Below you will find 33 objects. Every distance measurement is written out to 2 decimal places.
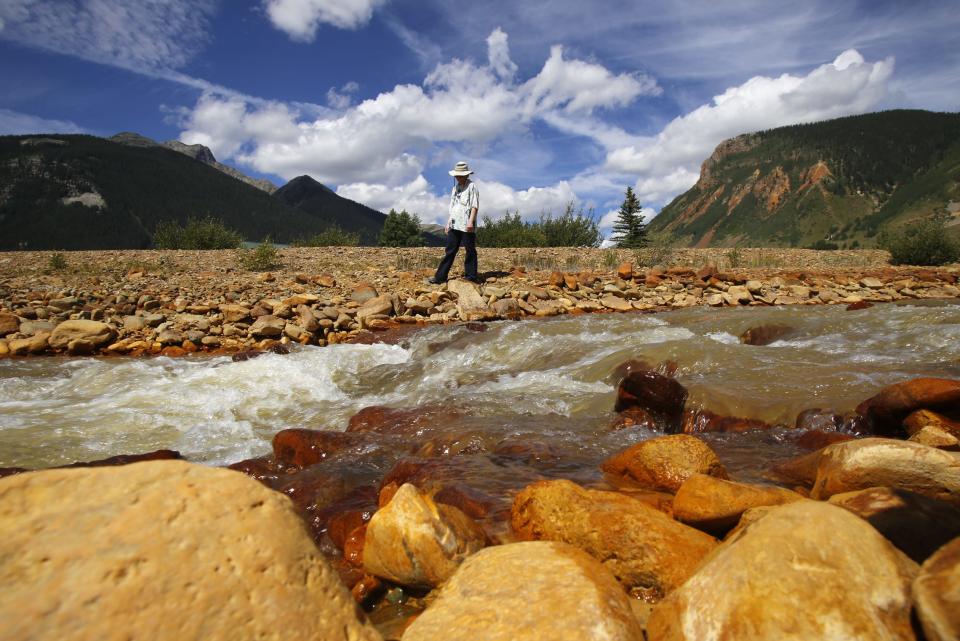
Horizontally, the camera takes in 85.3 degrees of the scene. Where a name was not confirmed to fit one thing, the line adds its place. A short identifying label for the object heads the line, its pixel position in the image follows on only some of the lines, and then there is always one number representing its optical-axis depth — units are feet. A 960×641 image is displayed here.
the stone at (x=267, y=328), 27.89
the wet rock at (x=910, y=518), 5.48
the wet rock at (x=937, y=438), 9.45
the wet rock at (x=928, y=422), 10.79
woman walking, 33.73
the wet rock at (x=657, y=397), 13.91
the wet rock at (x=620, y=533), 6.26
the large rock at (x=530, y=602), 4.50
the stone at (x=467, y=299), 31.58
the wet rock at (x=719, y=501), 6.84
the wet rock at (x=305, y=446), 12.23
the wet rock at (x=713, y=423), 13.28
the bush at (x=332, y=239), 64.77
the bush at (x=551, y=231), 66.64
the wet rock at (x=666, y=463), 9.08
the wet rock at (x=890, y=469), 6.70
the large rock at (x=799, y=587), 3.94
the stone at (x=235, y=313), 28.91
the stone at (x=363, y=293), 32.71
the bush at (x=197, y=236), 61.72
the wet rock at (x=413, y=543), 6.49
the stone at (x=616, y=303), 33.78
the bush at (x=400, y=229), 110.42
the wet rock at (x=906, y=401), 11.11
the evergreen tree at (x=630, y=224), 104.58
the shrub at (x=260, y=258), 41.55
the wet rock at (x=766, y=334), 23.66
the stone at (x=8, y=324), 26.16
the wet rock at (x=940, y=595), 3.46
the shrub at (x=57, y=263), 38.78
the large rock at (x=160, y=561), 3.44
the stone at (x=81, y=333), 25.64
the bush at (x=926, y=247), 52.06
